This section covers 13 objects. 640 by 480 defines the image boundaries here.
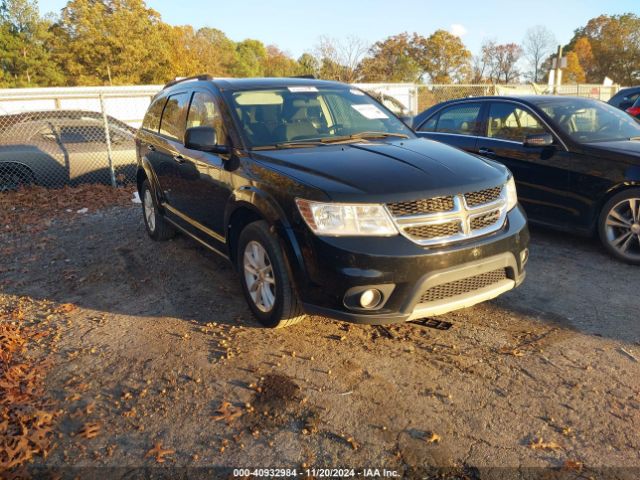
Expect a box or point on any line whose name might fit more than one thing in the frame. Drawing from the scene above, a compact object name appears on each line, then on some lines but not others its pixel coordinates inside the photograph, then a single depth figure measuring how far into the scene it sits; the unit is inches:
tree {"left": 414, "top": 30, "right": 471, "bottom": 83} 2245.3
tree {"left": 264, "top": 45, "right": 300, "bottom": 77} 2377.5
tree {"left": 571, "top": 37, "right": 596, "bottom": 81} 2354.8
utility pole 1026.7
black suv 122.7
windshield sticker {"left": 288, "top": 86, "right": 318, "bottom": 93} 179.4
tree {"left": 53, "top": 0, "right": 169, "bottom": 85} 1366.9
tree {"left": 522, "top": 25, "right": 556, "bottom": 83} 2143.2
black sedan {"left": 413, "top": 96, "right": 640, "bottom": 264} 198.1
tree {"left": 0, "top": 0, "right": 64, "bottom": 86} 1470.2
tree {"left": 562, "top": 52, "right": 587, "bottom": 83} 2299.5
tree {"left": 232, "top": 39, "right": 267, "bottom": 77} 2482.4
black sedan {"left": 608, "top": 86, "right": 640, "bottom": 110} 464.4
